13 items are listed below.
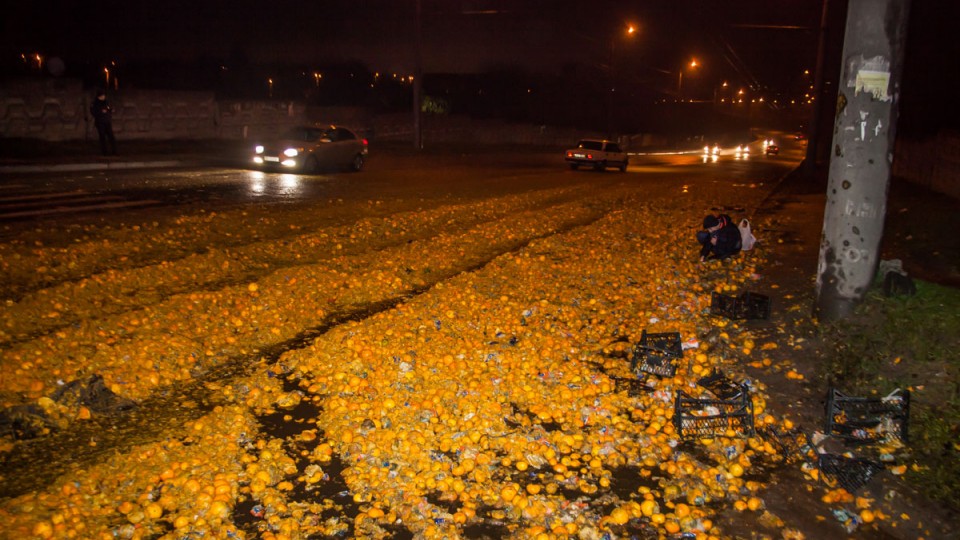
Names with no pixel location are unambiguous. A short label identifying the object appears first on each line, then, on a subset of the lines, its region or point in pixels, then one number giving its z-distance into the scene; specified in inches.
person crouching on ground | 394.6
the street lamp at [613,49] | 2033.7
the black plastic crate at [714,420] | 179.8
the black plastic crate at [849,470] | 161.6
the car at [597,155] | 1222.3
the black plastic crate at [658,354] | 227.9
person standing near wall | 839.1
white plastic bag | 408.8
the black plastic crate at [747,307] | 278.7
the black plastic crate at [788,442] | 178.7
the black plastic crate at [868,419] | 178.2
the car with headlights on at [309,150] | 855.7
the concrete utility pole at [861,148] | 231.0
